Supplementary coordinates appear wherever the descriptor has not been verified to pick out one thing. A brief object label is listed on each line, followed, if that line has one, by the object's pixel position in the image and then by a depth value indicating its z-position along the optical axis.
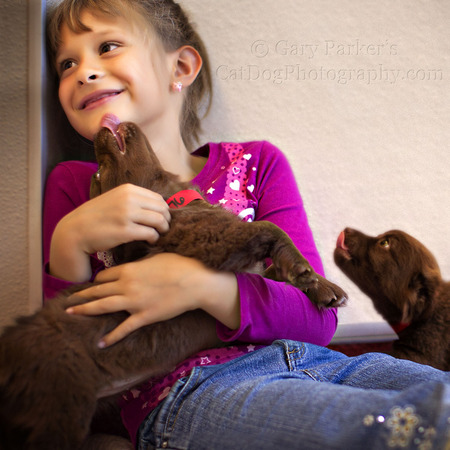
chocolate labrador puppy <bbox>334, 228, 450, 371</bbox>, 1.31
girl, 0.78
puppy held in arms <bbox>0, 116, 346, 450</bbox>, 0.84
